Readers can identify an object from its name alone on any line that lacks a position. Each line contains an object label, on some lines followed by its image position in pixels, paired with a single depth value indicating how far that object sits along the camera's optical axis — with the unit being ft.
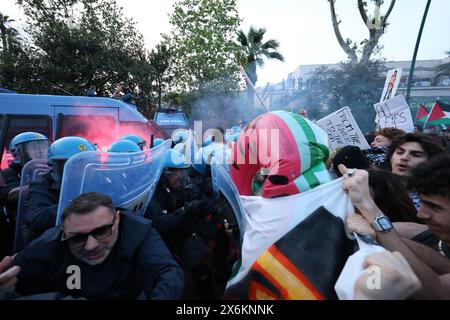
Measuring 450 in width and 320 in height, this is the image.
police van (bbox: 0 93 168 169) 17.74
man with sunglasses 5.48
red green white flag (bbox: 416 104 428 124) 29.14
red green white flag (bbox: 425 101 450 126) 24.39
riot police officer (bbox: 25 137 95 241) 7.06
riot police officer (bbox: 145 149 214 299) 8.64
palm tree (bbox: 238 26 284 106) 72.95
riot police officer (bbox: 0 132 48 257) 8.62
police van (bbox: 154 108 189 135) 34.32
